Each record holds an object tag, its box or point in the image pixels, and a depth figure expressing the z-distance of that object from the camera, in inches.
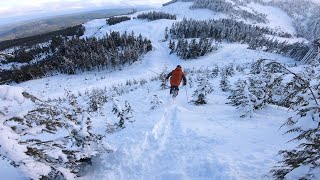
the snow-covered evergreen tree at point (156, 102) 338.3
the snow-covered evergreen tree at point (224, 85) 438.8
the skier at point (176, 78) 357.2
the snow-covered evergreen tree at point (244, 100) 257.7
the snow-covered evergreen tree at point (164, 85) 505.7
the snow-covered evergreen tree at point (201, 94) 332.7
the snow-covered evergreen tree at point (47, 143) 105.7
